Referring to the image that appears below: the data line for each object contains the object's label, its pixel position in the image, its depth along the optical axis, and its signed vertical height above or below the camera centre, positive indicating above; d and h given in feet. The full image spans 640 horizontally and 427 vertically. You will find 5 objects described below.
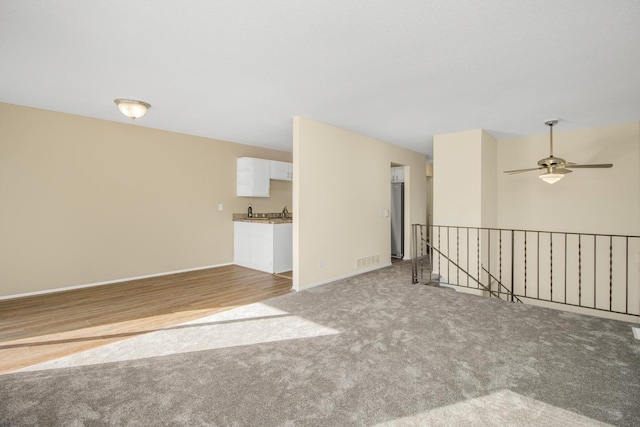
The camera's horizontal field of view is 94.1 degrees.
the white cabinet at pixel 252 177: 21.09 +2.46
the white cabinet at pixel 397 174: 24.34 +3.12
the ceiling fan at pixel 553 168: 14.05 +2.09
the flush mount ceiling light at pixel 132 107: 12.44 +4.41
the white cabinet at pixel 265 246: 18.42 -2.27
